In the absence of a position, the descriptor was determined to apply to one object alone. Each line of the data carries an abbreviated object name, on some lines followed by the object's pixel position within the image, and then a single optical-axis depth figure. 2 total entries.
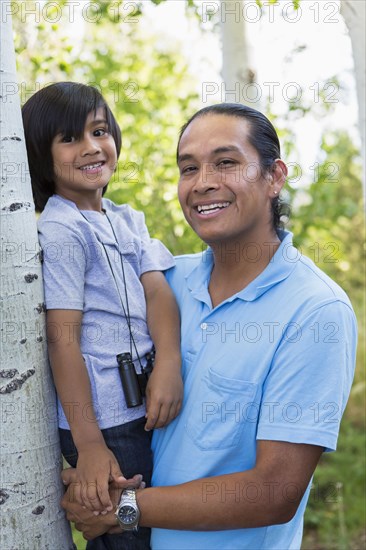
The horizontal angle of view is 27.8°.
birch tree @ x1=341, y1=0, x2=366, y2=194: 2.71
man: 1.96
